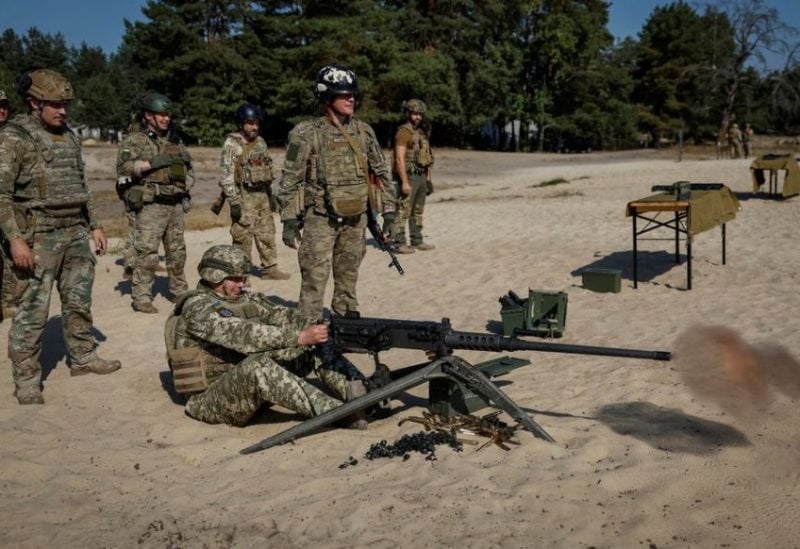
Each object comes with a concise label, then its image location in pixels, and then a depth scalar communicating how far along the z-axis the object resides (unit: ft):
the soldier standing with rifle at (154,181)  30.04
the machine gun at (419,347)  16.94
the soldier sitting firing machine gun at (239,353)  17.61
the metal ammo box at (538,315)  26.02
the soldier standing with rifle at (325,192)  24.09
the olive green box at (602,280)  31.89
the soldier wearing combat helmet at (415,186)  41.86
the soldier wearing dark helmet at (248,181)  34.40
